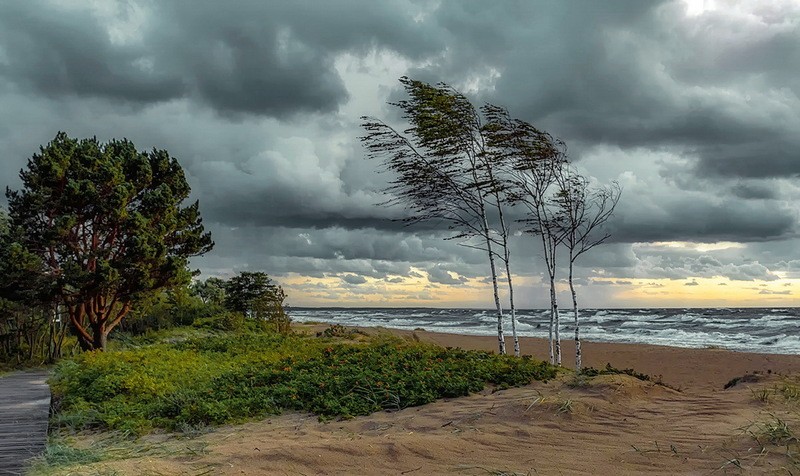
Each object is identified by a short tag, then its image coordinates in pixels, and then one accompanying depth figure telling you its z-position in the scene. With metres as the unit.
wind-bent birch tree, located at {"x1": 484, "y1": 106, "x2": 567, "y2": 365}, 16.92
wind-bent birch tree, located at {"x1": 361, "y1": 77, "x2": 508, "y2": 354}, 17.22
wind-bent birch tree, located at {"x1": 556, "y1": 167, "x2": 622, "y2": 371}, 17.25
